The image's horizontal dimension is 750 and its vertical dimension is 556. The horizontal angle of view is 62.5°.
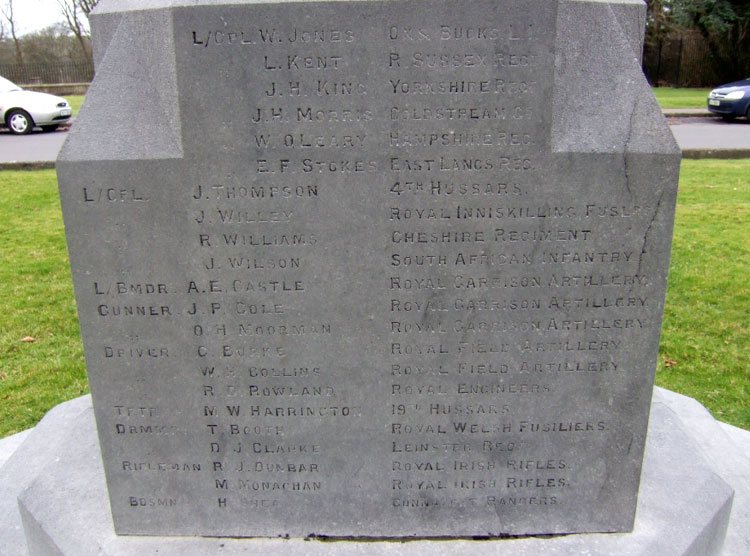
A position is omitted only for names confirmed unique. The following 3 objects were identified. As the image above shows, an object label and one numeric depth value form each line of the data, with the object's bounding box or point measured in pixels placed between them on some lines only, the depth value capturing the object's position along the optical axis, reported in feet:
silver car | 55.62
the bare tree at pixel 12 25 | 118.99
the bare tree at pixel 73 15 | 118.86
